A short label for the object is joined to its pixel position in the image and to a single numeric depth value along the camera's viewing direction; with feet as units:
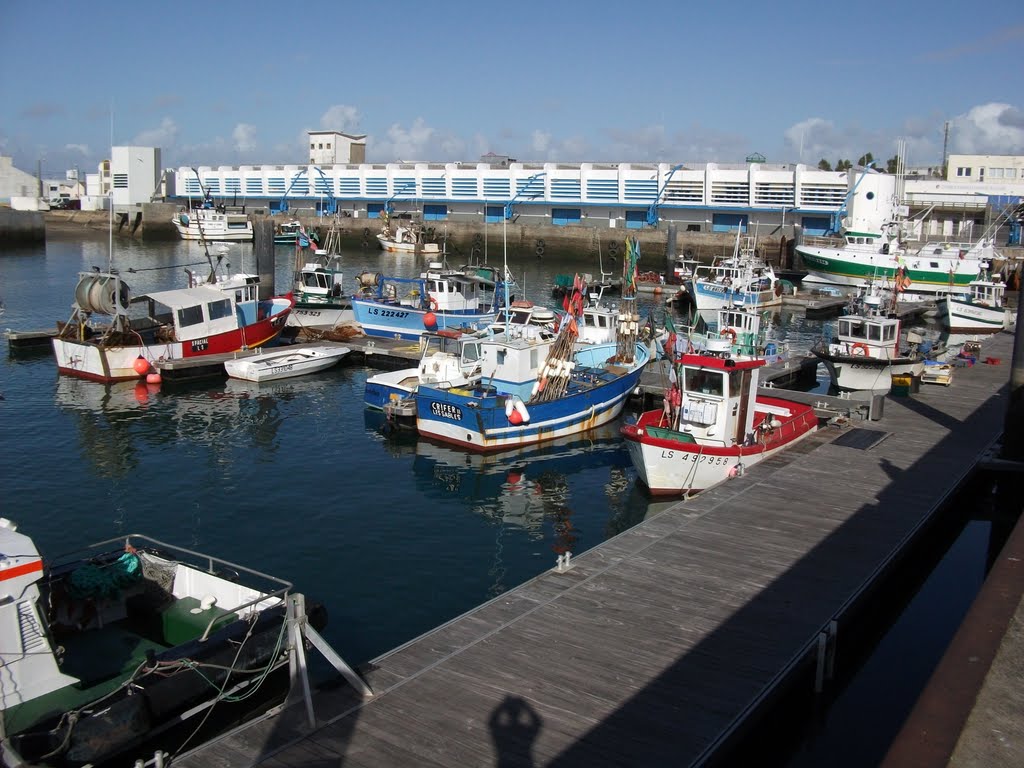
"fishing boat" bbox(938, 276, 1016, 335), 132.46
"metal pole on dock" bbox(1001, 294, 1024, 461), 59.36
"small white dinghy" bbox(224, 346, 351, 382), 93.25
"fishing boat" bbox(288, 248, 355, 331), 119.44
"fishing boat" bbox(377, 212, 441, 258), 249.96
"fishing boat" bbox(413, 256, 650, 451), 70.49
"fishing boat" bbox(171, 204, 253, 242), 260.42
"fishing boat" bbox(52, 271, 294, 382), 91.45
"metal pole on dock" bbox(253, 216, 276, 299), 121.80
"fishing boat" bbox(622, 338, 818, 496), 57.88
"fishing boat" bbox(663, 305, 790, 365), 87.10
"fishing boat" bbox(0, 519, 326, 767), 28.55
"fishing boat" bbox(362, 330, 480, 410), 76.38
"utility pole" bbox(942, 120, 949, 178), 330.22
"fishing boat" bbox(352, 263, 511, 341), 112.78
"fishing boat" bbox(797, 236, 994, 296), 170.71
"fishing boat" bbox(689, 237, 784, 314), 141.28
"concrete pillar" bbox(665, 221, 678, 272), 203.41
